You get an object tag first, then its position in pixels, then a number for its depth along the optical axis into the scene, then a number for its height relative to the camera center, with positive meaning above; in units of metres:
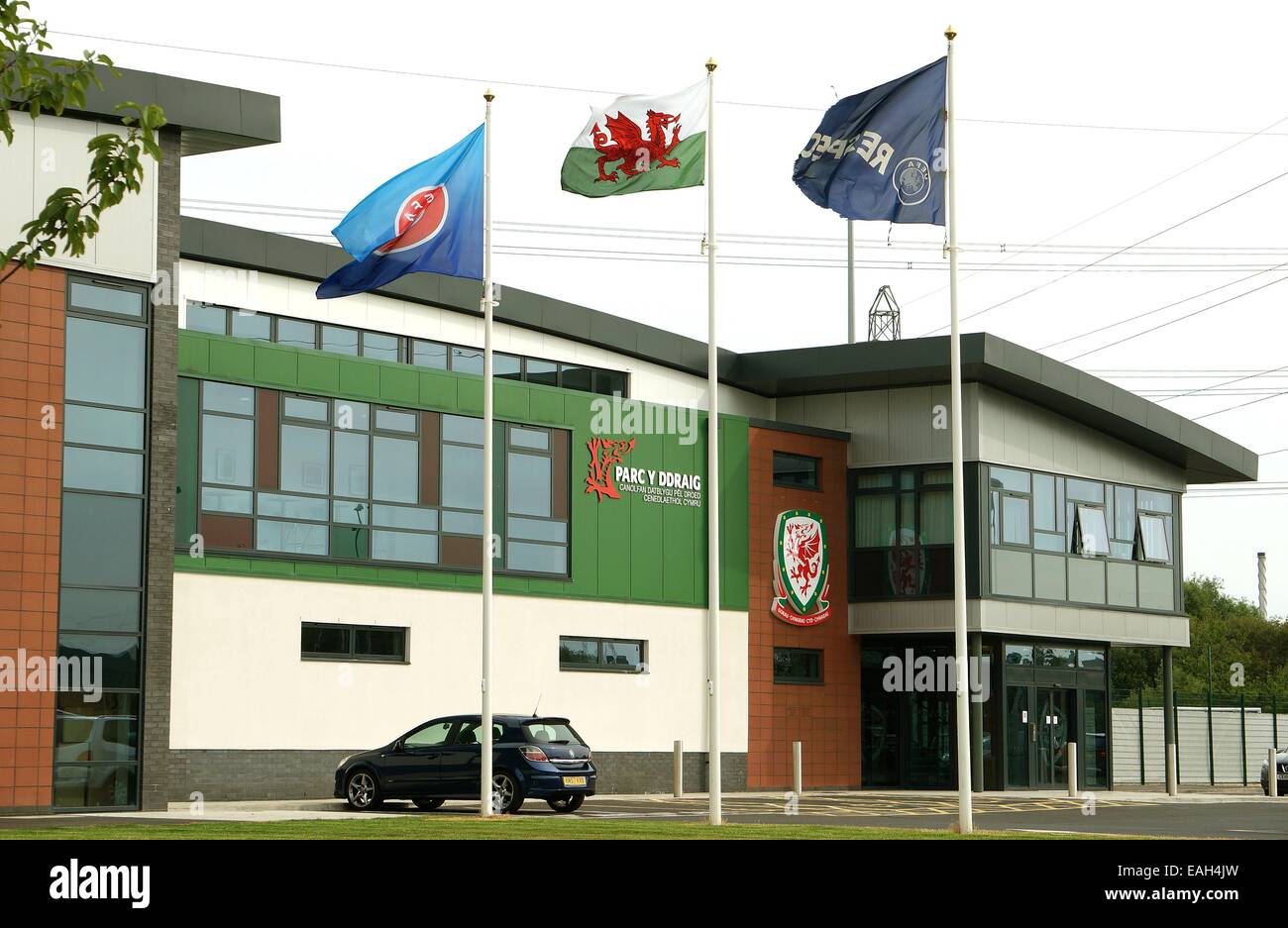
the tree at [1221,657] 81.44 -0.40
